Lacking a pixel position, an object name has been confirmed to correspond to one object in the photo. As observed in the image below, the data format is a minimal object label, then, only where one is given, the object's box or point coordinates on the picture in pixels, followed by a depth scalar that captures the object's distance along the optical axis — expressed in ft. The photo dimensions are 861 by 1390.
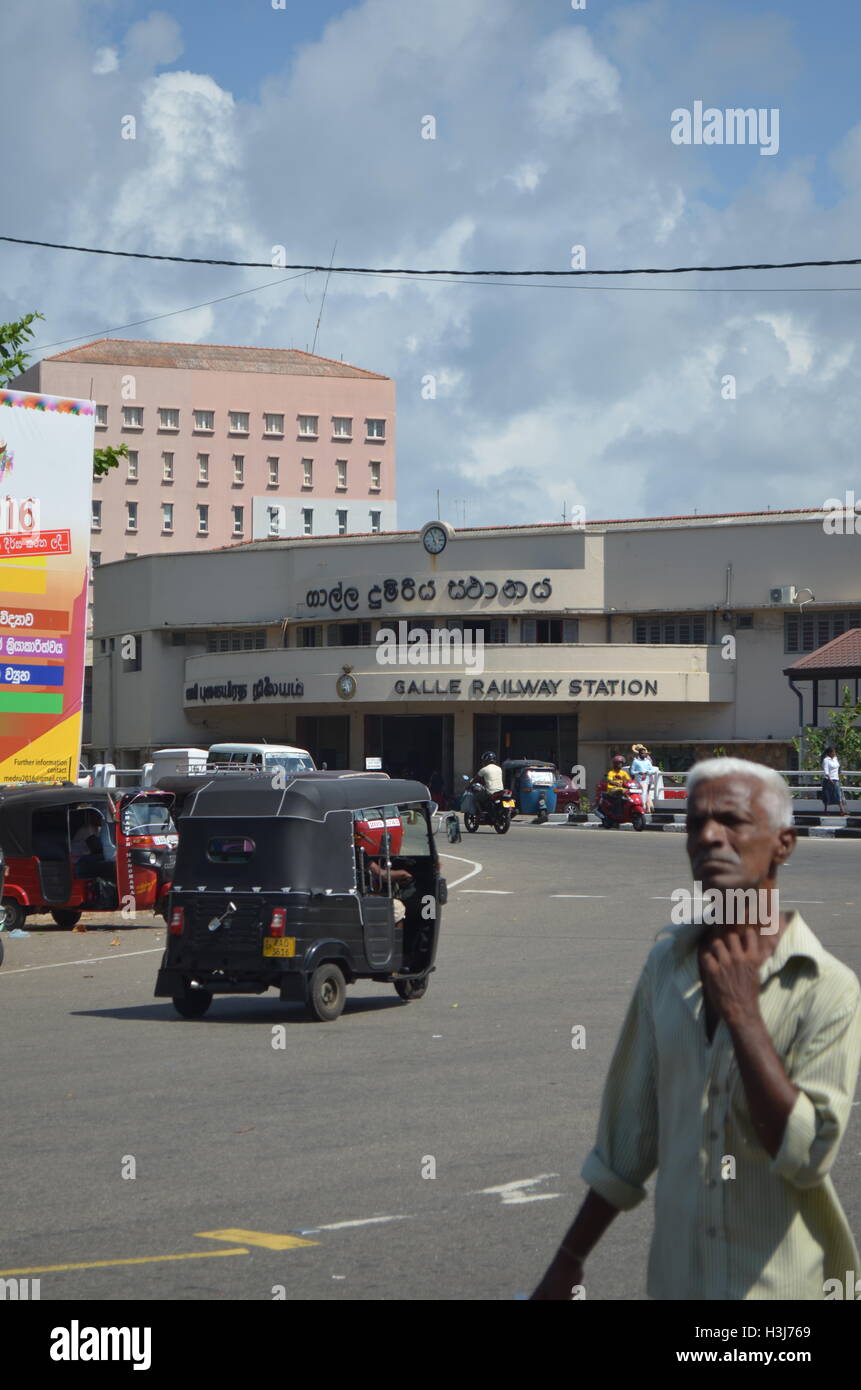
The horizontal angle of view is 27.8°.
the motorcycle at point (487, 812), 130.21
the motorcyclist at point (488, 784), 130.82
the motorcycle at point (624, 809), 133.18
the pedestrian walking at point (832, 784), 131.95
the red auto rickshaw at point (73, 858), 70.74
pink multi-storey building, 349.41
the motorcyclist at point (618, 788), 133.69
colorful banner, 78.18
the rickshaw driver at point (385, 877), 46.88
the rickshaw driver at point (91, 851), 71.41
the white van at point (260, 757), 135.74
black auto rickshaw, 43.50
